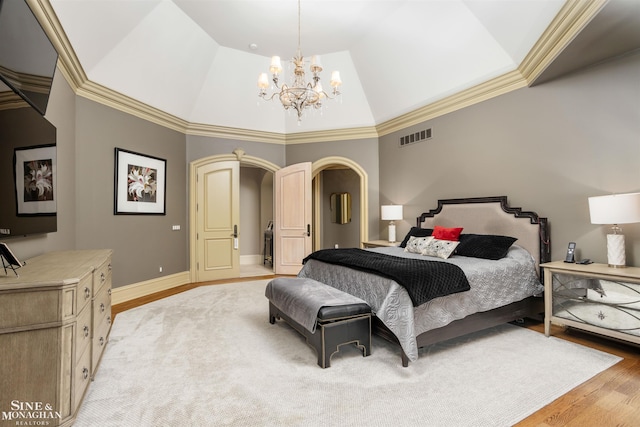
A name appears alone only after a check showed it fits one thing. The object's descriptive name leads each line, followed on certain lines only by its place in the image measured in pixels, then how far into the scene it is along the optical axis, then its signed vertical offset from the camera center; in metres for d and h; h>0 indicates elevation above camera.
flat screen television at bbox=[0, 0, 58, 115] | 1.92 +1.14
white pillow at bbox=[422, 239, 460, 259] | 3.71 -0.43
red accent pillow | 4.18 -0.28
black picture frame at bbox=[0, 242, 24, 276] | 1.71 -0.22
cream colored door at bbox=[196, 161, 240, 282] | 5.95 -0.13
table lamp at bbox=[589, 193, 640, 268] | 2.60 -0.03
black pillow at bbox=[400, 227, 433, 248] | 4.66 -0.30
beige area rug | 1.90 -1.22
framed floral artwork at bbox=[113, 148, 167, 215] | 4.55 +0.49
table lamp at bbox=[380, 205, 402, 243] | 5.41 +0.02
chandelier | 3.56 +1.48
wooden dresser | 1.58 -0.68
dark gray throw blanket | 2.55 -0.53
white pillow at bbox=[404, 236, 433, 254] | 4.08 -0.42
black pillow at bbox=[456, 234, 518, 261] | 3.51 -0.39
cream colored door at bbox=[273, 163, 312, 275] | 6.36 -0.08
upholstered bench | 2.52 -0.88
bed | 2.58 -0.67
